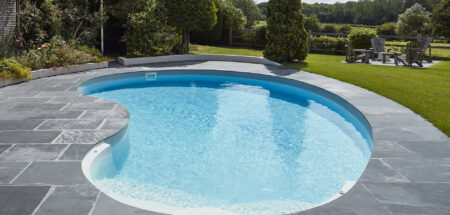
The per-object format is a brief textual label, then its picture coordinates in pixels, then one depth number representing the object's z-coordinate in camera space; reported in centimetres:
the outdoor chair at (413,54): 1443
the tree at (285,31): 1440
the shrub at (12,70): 924
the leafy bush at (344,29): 4123
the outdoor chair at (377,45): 1656
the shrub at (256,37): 2052
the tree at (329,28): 4377
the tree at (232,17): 2159
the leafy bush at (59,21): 1166
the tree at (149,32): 1403
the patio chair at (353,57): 1536
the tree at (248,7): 3650
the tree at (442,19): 4122
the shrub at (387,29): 4096
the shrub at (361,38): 1783
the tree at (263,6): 4834
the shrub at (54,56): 1079
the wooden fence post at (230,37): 2159
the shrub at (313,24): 3934
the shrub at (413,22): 4484
